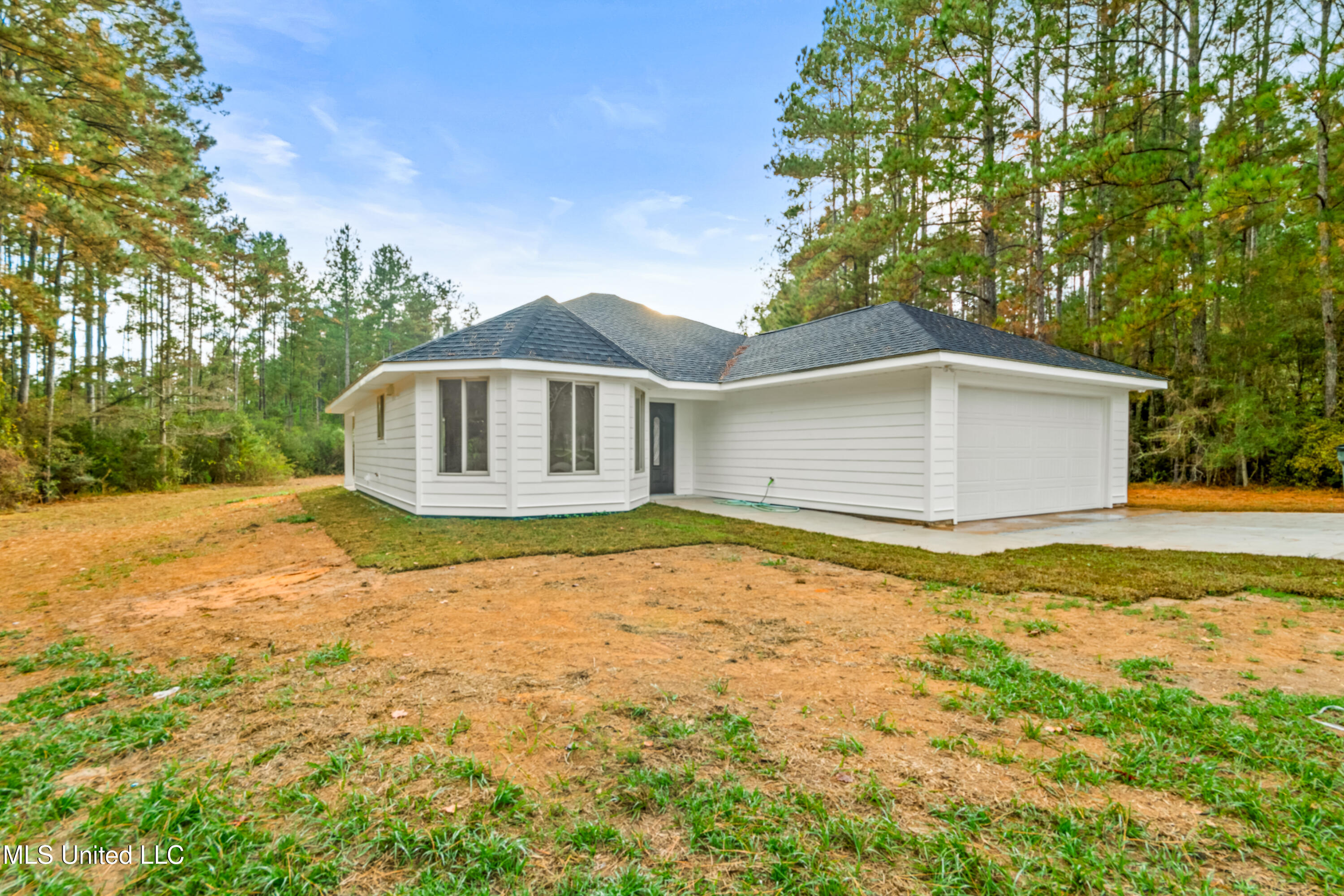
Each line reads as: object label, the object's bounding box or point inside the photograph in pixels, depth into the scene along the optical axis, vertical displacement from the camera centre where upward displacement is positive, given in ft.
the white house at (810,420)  27.86 +0.70
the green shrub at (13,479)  35.55 -3.08
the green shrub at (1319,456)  38.06 -1.57
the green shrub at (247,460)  57.57 -2.96
